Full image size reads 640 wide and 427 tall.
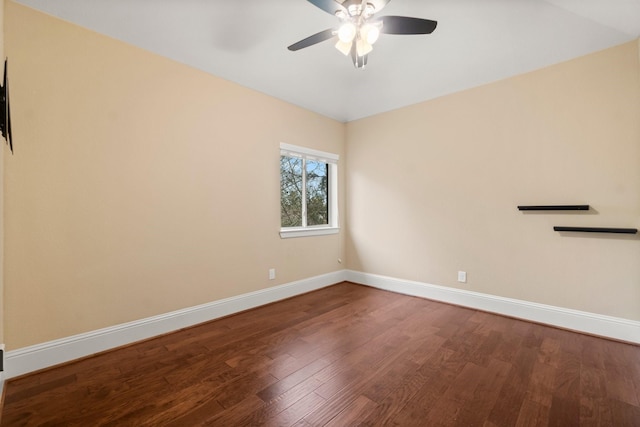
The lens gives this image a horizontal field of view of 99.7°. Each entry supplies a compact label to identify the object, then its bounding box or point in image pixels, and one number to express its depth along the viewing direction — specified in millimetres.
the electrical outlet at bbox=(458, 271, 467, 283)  3179
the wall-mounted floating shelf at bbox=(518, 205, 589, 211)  2445
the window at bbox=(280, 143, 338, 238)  3639
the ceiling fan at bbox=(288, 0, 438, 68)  1624
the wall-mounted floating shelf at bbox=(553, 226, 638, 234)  2250
